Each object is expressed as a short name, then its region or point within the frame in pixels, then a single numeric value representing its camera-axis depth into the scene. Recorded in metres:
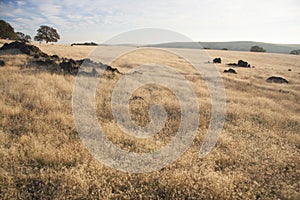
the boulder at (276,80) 21.78
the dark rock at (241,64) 35.09
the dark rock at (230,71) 26.10
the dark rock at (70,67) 16.09
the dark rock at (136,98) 11.27
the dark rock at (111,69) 18.33
